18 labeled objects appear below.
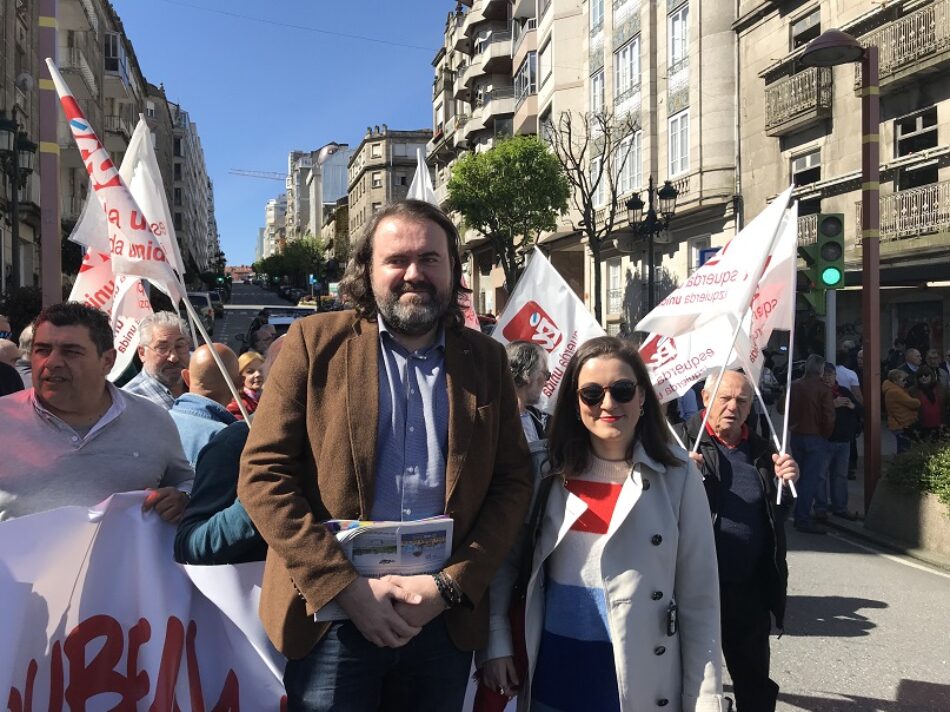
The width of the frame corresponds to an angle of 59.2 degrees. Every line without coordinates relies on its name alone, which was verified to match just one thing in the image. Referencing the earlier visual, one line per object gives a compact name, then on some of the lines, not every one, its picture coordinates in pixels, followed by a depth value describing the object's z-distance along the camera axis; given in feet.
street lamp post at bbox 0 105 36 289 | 43.65
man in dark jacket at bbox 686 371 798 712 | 11.93
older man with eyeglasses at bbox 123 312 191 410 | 15.76
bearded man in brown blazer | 7.07
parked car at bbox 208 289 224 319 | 145.37
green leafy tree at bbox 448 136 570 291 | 98.63
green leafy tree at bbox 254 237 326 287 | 304.91
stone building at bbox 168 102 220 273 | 295.28
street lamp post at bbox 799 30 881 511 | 28.60
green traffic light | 30.07
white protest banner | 8.82
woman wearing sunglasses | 8.32
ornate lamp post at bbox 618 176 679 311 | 63.67
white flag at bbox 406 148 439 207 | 22.43
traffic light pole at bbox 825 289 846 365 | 33.73
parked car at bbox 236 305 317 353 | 71.04
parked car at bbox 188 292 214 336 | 105.91
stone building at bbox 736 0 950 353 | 60.29
